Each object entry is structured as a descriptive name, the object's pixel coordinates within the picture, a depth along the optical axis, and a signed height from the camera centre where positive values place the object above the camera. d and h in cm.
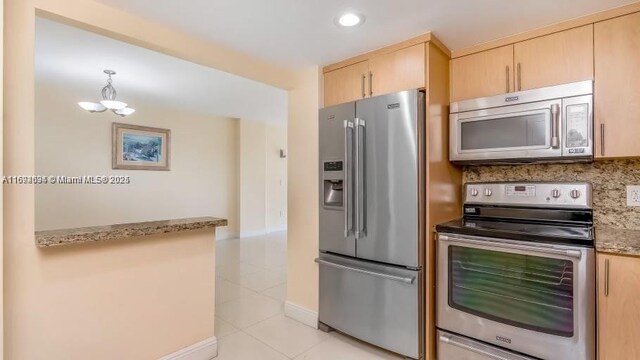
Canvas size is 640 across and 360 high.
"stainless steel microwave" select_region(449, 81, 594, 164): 181 +35
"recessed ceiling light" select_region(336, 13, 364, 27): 186 +100
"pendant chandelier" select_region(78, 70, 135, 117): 341 +86
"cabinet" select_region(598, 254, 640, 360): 149 -64
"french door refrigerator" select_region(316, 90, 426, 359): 204 -28
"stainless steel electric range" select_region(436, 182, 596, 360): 159 -56
